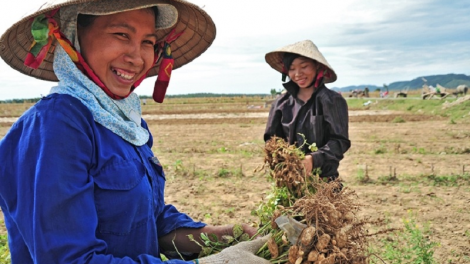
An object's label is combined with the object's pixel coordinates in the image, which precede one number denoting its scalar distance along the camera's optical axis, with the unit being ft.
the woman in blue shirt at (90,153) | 3.62
